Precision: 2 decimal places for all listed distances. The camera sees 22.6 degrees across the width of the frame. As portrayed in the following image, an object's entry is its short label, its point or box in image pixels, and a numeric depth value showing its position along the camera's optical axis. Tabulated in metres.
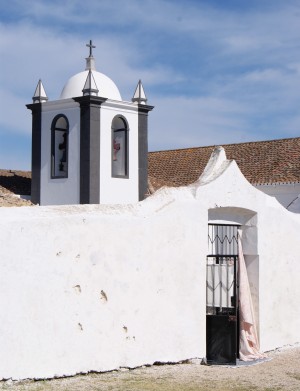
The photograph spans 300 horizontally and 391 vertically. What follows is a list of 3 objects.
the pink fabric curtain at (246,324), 10.22
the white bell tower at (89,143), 19.81
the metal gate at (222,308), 9.84
